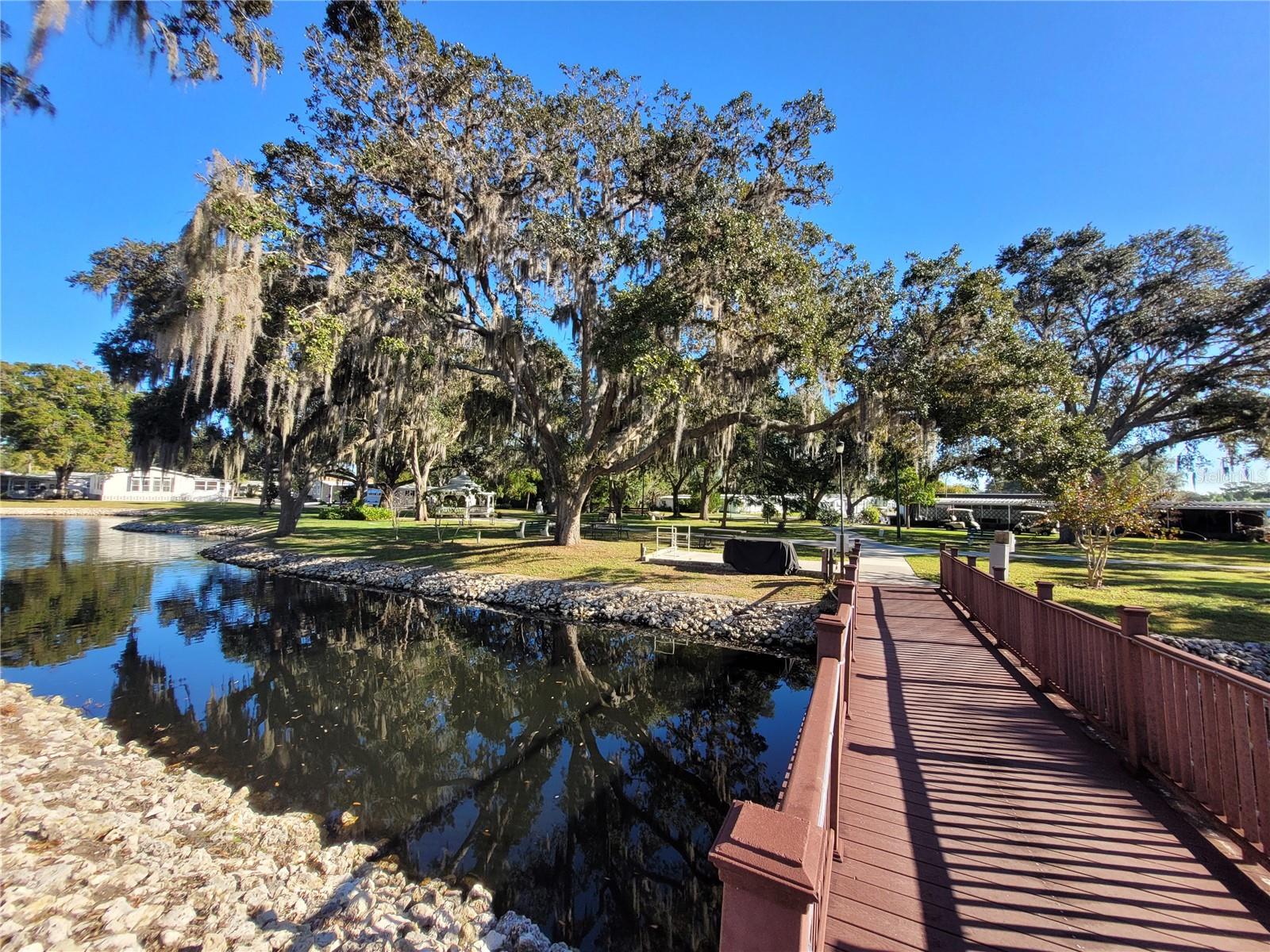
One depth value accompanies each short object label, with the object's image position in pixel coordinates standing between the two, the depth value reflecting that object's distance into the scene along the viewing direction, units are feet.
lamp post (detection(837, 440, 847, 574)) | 38.11
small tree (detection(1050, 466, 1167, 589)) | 30.83
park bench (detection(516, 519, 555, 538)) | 60.73
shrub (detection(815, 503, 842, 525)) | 114.67
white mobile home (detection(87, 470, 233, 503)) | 158.92
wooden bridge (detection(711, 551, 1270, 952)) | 5.33
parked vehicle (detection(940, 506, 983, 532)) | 90.53
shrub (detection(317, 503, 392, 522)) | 95.76
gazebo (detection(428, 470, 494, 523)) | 72.74
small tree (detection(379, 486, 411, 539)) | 99.64
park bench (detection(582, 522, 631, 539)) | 66.95
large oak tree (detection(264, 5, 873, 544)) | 34.09
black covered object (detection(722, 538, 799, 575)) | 40.63
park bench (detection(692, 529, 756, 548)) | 58.32
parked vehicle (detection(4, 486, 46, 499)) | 156.56
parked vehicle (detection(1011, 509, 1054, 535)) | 91.56
